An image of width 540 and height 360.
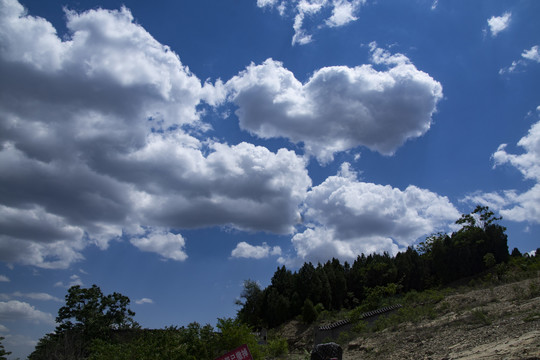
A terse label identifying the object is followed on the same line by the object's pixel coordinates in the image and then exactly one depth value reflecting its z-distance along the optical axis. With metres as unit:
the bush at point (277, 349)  22.50
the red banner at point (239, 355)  7.59
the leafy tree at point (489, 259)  38.44
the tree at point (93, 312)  38.97
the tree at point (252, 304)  49.78
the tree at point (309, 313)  42.16
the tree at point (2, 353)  23.62
